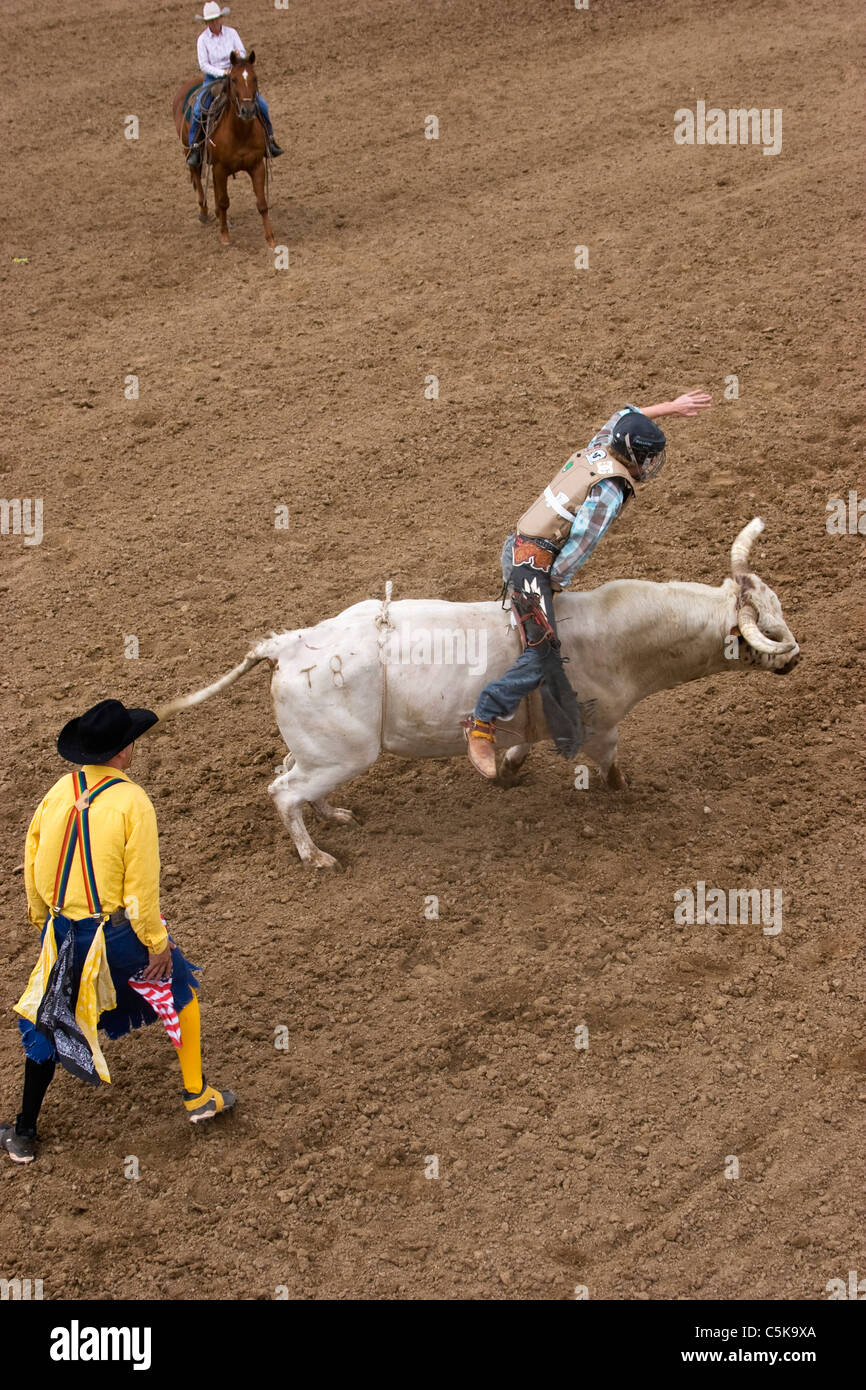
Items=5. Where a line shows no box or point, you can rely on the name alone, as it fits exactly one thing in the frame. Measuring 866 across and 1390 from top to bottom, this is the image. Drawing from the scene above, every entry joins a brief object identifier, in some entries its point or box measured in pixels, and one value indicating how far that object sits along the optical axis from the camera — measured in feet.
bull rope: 39.06
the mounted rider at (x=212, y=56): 78.54
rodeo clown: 29.45
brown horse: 74.49
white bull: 38.83
